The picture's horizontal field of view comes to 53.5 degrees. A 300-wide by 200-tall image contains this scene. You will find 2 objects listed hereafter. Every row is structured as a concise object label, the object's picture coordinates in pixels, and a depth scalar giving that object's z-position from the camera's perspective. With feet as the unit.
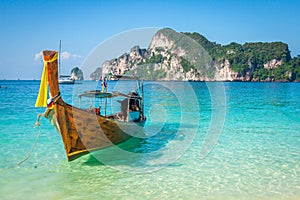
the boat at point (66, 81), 316.81
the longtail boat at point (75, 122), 24.21
